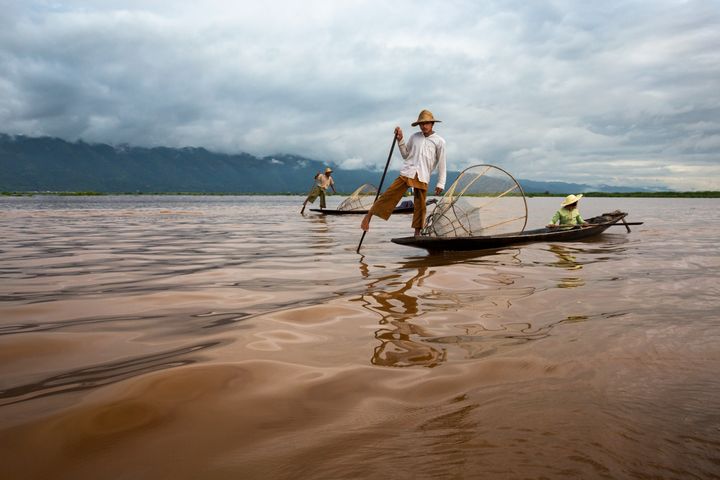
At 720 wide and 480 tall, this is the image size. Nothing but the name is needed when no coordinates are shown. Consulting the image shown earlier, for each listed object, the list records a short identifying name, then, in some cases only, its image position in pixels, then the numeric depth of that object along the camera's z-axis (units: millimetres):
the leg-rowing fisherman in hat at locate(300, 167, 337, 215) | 20273
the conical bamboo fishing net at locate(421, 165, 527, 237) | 7949
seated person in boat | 9984
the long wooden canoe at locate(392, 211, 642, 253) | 7159
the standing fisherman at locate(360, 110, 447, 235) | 7250
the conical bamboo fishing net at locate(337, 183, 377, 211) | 19864
